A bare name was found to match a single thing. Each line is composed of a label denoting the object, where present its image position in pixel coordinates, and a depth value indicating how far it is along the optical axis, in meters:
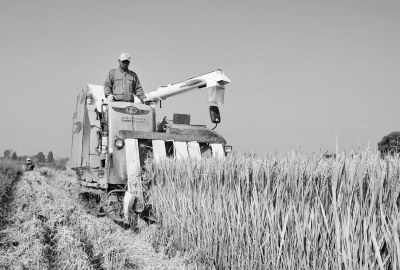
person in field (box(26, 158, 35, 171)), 33.91
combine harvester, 6.26
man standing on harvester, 7.87
